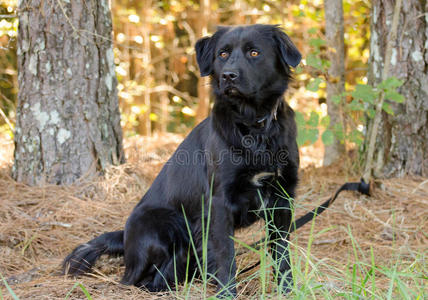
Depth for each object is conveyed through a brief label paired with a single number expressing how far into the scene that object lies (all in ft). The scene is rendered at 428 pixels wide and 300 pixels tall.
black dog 15.34
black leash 17.71
